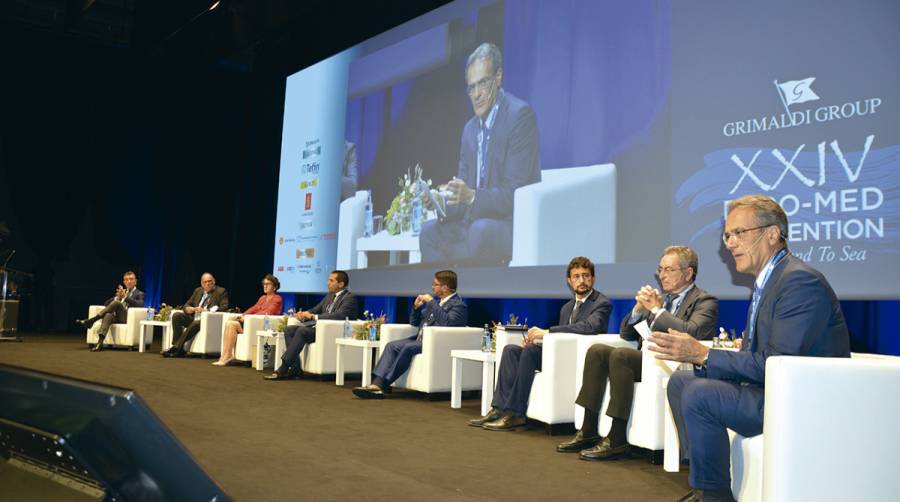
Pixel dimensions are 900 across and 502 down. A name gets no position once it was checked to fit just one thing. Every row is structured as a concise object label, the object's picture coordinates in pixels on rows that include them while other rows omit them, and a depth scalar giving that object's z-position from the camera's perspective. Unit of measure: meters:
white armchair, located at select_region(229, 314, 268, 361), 7.34
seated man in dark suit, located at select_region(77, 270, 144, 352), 9.01
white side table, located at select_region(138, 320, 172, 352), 8.63
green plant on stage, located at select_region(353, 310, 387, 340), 5.93
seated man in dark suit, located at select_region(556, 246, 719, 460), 3.38
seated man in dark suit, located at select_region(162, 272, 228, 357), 8.24
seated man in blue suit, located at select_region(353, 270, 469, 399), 5.45
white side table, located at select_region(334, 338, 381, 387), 5.74
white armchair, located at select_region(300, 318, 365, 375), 6.27
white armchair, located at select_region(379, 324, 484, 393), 5.29
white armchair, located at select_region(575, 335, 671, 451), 3.34
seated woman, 7.53
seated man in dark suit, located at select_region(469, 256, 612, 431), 4.17
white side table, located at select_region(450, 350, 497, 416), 4.55
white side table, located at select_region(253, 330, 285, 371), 6.68
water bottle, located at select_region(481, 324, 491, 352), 4.80
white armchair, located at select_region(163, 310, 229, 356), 8.10
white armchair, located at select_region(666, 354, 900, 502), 1.92
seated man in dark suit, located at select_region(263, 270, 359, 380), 6.37
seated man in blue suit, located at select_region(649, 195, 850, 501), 2.13
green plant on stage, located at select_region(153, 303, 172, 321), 8.61
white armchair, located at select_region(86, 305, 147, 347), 8.98
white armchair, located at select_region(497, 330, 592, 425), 4.02
